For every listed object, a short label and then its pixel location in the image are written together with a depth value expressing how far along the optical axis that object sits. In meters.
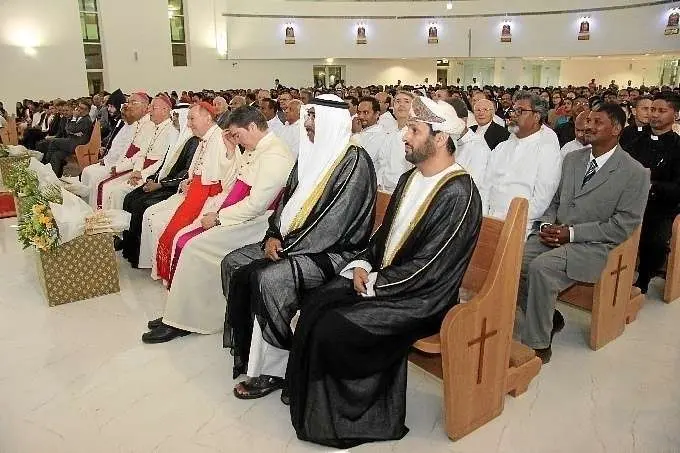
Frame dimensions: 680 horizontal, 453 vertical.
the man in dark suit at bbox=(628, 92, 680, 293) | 3.92
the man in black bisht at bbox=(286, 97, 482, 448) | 2.34
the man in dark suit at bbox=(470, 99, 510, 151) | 5.08
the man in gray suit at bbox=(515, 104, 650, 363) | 3.06
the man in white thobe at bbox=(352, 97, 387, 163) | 5.46
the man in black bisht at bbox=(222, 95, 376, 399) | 2.80
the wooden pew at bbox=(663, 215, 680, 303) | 3.84
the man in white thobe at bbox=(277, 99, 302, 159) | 6.64
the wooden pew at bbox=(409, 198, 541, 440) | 2.30
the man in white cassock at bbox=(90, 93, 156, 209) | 5.55
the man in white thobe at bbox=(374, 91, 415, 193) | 5.00
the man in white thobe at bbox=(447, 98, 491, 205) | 4.08
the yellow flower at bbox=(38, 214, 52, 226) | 3.79
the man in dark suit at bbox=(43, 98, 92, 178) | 9.00
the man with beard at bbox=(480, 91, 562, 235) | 3.50
